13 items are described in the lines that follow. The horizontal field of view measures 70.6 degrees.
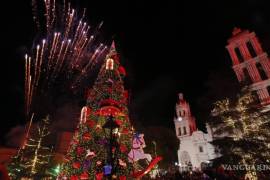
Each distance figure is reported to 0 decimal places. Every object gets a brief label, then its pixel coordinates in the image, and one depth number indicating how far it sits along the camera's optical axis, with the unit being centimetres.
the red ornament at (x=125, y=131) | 1207
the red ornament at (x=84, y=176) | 1004
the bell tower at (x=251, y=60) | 2353
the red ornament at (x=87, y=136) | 1120
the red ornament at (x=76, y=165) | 1060
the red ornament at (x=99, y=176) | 985
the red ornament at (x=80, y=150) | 1091
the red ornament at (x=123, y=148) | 1148
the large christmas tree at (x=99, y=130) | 1051
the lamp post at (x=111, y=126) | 682
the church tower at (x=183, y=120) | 5062
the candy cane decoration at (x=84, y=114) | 1242
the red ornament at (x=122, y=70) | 1498
